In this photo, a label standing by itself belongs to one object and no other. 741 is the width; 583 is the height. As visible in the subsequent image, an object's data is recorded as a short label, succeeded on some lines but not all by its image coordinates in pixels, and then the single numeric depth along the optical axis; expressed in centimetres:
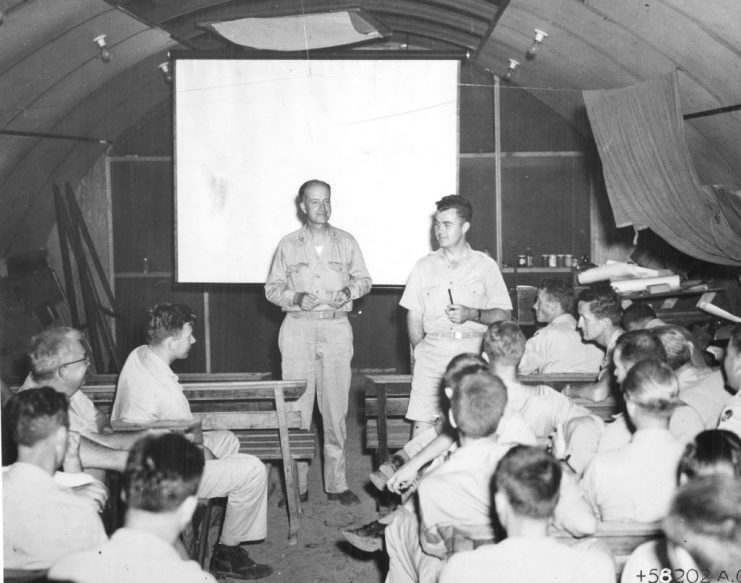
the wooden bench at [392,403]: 374
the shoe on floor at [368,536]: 304
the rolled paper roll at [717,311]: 515
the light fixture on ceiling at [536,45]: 537
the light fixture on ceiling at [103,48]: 534
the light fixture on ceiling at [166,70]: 684
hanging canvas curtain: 416
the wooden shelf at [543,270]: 761
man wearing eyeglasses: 286
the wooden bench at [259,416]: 355
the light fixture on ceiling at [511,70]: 655
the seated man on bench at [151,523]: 165
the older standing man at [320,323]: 436
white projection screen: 568
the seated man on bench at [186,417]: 330
